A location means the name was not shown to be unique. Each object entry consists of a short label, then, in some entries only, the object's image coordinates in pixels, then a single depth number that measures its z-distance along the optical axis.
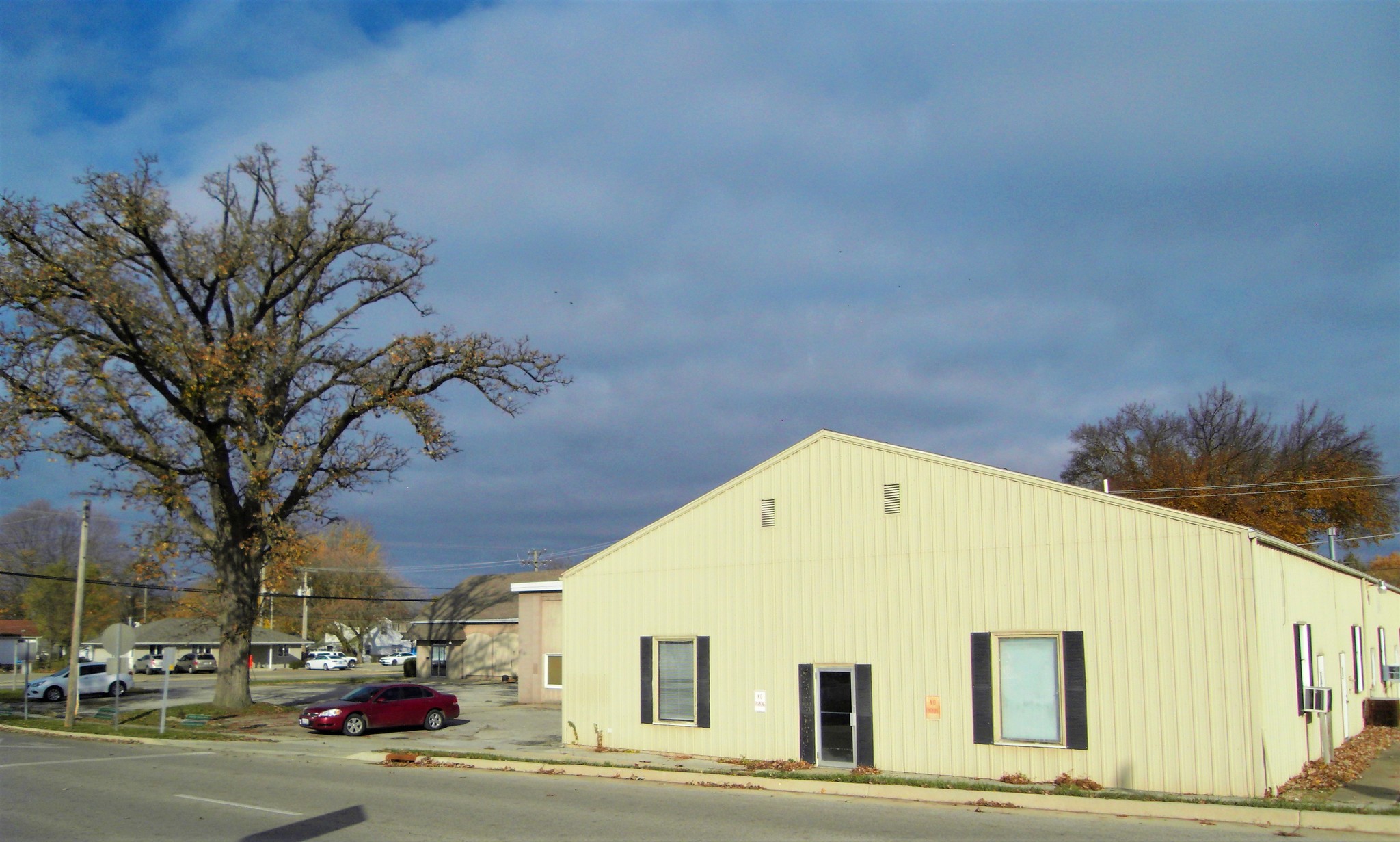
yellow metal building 16.50
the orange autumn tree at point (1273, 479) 59.91
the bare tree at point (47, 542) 82.00
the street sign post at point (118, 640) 28.48
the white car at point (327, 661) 83.94
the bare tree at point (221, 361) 29.19
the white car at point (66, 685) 48.03
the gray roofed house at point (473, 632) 57.69
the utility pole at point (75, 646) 32.56
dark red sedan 28.92
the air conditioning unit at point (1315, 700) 18.44
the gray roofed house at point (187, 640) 81.62
